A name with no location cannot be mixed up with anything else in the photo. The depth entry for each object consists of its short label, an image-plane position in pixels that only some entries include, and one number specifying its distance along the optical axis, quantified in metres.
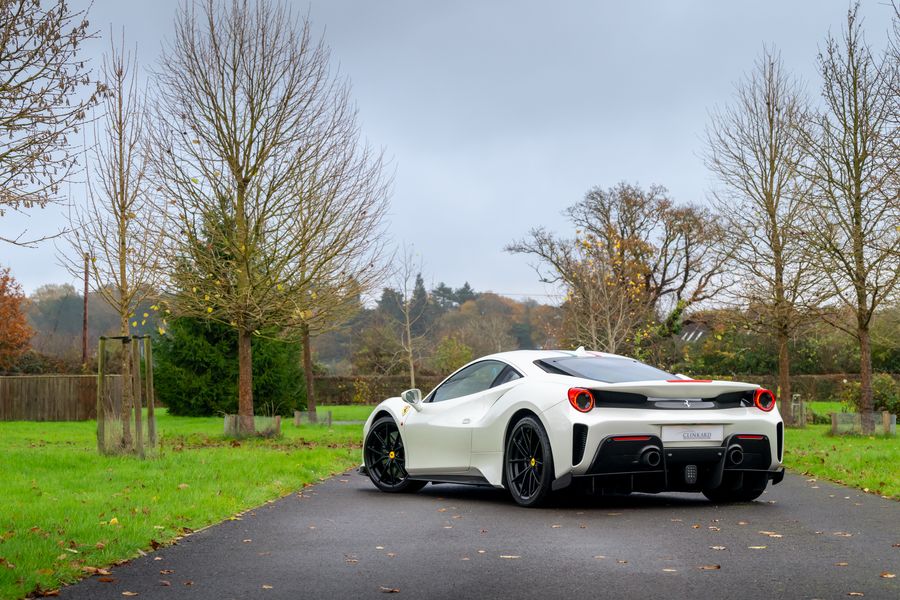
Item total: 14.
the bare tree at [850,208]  23.50
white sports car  8.66
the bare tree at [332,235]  21.98
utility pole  46.56
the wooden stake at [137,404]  14.59
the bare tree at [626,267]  39.03
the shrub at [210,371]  36.09
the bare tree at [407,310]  46.99
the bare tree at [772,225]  27.36
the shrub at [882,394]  31.47
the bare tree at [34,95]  9.50
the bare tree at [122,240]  16.91
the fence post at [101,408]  14.54
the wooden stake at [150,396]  14.40
